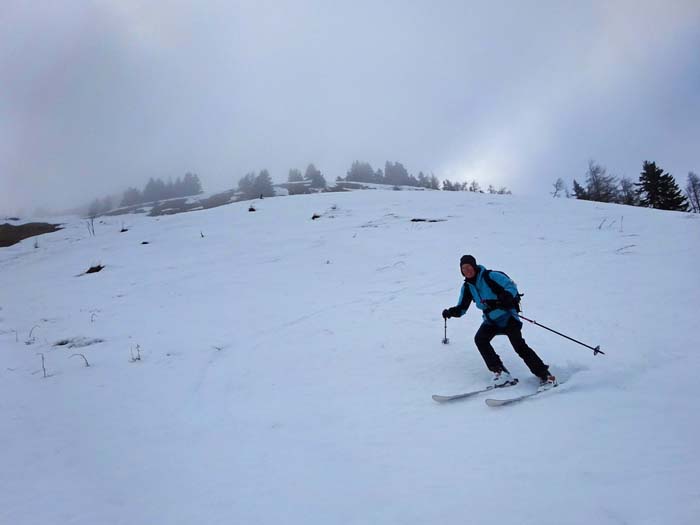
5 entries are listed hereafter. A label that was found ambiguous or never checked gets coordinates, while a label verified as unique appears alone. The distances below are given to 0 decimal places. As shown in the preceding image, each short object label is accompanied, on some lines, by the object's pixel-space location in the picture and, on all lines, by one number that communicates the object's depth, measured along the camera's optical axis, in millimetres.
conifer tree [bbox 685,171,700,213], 58156
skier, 5164
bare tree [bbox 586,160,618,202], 50938
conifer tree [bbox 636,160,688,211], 36938
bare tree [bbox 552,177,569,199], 65688
